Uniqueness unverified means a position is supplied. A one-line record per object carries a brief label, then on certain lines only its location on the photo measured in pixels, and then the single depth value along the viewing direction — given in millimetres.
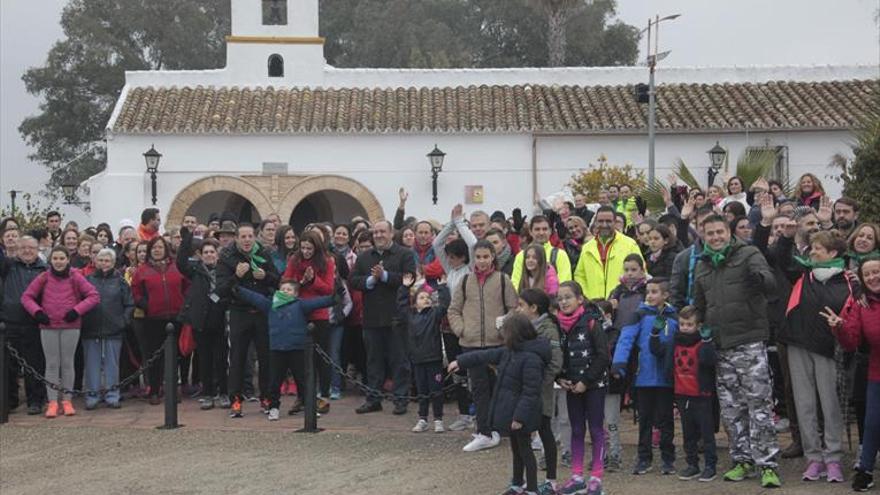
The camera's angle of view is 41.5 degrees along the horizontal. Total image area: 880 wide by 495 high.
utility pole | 22281
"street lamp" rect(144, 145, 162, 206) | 24750
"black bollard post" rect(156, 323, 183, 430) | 10898
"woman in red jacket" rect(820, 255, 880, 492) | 7738
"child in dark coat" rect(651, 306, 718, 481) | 8305
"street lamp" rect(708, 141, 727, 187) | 22984
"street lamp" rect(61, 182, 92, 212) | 26688
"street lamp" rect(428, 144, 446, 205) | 24906
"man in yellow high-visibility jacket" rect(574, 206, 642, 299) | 10031
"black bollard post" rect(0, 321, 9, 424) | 11453
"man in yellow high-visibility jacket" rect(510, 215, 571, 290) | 9867
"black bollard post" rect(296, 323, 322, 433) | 10539
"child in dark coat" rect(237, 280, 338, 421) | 11000
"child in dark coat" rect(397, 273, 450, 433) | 10586
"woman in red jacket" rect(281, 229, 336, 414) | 11102
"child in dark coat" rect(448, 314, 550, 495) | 7895
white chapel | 25172
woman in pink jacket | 11727
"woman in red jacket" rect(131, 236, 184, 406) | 12289
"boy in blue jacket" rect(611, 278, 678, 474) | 8555
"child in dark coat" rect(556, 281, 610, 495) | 8289
